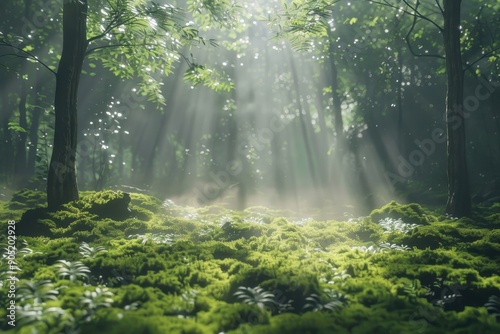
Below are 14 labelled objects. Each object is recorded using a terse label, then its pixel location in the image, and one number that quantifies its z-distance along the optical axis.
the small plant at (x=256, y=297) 3.96
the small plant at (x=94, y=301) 3.50
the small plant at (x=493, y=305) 3.95
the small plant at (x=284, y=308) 3.96
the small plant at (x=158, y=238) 6.49
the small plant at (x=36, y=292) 3.79
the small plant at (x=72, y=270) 4.41
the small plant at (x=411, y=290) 4.25
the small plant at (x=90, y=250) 5.38
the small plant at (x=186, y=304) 3.78
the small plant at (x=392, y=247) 6.42
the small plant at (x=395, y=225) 7.87
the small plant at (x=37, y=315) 3.30
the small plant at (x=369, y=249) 6.34
